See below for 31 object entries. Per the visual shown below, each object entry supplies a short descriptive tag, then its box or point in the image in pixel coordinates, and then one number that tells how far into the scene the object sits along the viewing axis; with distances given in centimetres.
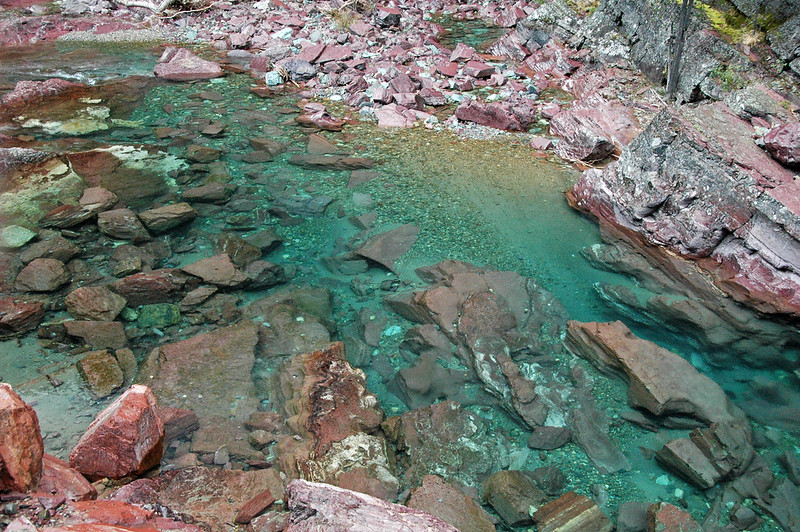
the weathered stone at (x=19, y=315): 405
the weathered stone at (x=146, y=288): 441
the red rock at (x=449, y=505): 288
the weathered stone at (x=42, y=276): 446
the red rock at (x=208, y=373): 361
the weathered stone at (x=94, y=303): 422
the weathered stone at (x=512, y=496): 299
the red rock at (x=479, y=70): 925
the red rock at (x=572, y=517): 291
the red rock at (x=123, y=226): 512
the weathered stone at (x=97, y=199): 546
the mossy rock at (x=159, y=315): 429
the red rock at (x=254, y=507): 280
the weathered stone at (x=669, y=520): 290
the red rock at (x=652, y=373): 362
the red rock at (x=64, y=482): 252
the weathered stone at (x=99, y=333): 401
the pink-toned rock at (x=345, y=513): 223
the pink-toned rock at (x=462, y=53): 999
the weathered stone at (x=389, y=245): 498
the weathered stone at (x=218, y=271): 460
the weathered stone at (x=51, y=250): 481
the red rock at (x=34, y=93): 793
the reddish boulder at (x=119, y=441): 282
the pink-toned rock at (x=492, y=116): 766
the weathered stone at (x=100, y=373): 359
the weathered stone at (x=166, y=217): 521
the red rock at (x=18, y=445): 233
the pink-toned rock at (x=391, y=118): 775
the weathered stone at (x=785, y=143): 478
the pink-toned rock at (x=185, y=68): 930
